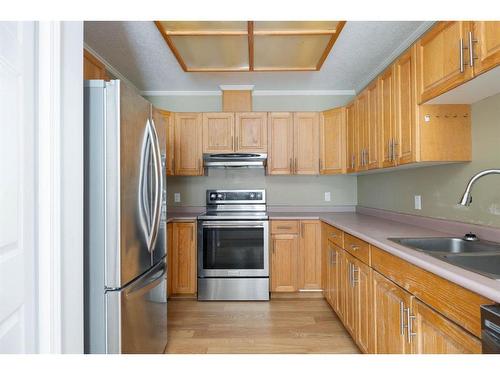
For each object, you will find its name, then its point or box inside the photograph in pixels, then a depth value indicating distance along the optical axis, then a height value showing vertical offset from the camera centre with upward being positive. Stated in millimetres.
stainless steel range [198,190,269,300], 3131 -697
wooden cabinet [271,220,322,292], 3195 -689
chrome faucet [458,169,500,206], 1426 -18
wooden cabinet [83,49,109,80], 2098 +908
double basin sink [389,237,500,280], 1356 -314
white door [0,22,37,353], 979 +11
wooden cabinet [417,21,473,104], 1443 +688
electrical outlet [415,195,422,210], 2361 -104
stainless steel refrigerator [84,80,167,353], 1480 -120
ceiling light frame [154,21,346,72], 2139 +1152
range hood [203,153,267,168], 3398 +347
